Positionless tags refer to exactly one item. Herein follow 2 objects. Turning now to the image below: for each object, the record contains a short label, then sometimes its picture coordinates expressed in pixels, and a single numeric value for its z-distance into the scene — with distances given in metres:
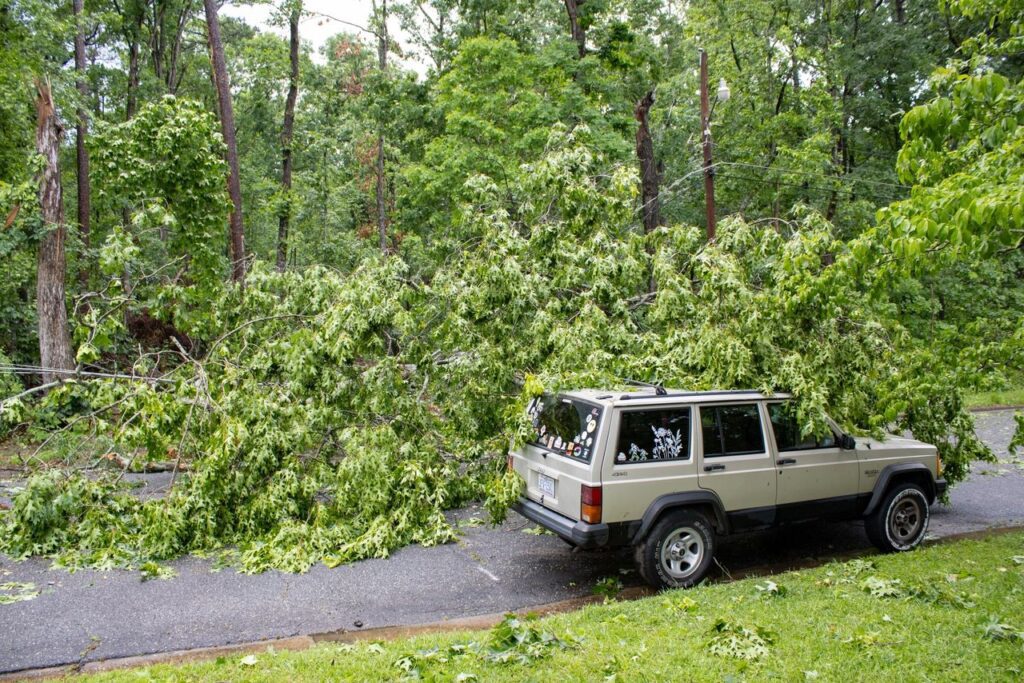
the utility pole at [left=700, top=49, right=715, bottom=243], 15.16
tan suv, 6.12
